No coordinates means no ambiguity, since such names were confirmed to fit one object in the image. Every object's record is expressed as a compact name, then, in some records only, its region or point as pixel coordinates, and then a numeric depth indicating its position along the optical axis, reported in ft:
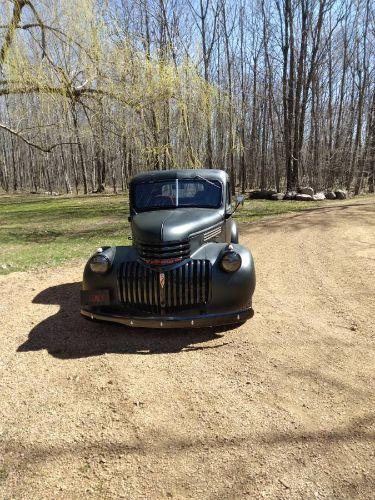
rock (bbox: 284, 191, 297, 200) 64.01
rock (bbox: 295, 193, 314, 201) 62.19
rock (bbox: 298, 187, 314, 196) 65.98
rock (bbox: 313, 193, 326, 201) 63.67
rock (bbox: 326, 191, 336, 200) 66.67
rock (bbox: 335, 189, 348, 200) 66.23
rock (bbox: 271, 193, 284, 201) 63.68
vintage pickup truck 12.81
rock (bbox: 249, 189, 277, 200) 65.40
